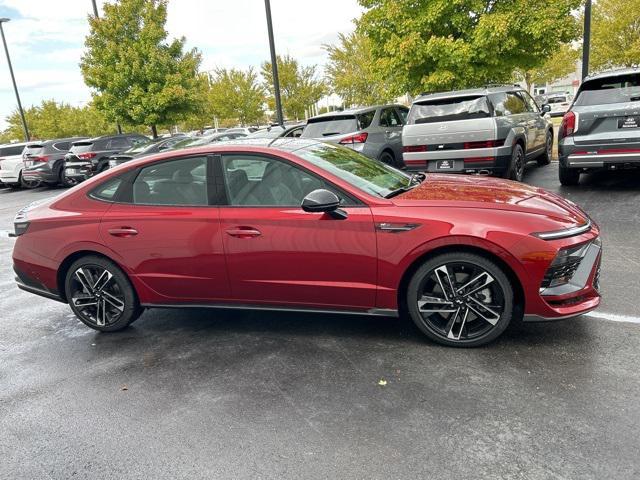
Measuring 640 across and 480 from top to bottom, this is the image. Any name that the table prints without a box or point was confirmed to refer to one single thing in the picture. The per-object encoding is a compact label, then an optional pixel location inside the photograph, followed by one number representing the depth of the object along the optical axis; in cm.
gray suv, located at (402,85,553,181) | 830
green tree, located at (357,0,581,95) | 1117
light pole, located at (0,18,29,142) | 2689
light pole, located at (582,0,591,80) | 1105
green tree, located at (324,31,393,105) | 2631
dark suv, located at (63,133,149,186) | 1598
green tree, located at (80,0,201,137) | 1867
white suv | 1850
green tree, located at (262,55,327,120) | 3497
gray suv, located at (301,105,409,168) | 1038
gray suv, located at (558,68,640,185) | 729
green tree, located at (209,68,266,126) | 3753
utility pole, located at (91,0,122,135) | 1999
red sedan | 347
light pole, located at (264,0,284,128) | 1536
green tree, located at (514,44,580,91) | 3667
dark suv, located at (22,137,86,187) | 1722
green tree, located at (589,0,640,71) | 2480
